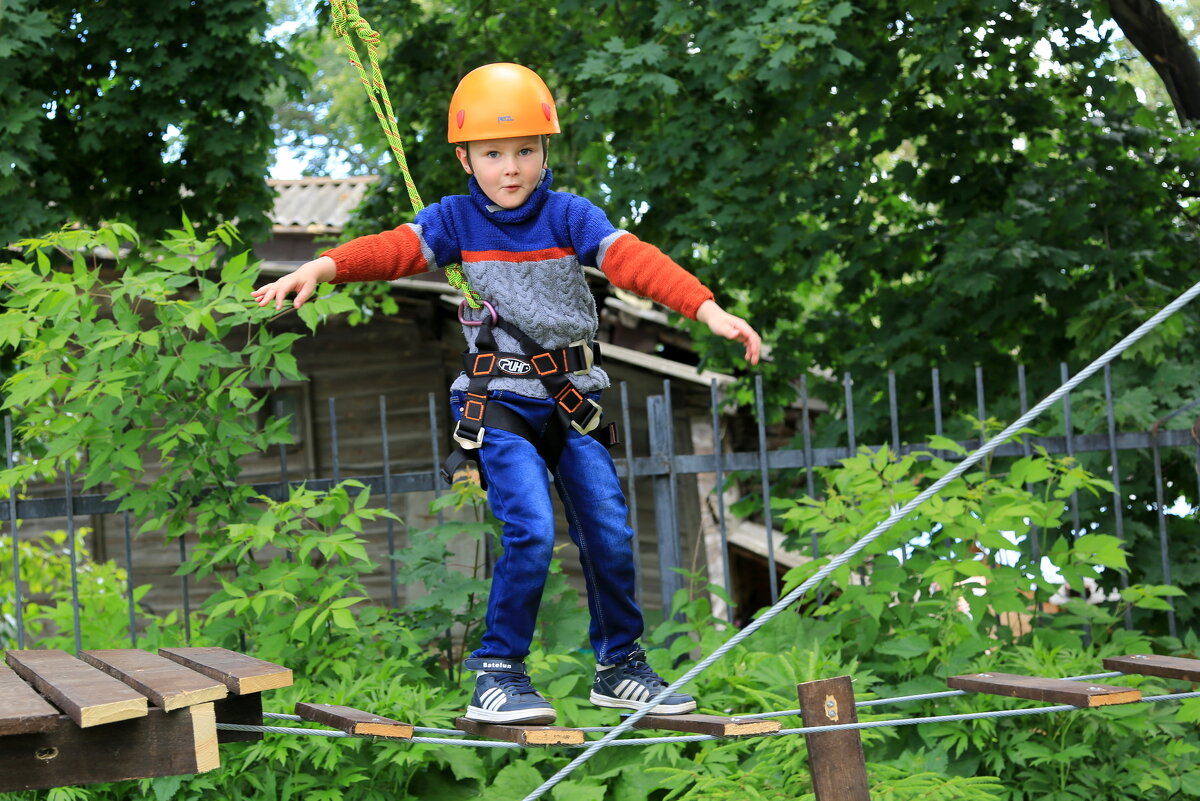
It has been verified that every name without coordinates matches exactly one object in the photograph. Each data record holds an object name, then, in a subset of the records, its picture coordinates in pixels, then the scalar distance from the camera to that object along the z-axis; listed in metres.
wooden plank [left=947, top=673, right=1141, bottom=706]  5.45
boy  5.57
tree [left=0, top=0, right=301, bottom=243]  12.39
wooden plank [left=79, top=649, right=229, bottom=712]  4.84
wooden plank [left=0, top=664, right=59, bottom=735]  4.56
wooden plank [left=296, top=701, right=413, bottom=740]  5.33
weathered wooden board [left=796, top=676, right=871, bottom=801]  5.84
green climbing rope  5.70
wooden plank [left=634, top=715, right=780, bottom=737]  5.07
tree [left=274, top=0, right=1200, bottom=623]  12.00
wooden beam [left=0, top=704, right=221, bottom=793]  4.86
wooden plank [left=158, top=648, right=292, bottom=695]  5.13
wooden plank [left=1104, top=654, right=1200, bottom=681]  6.12
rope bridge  4.82
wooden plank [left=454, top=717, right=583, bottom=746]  5.14
